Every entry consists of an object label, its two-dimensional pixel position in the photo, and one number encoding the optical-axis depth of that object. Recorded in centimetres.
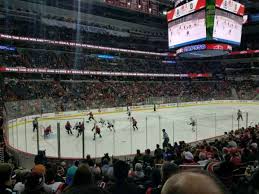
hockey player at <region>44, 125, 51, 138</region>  1161
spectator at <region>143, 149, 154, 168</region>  565
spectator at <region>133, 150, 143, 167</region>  589
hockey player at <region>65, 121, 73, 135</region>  1222
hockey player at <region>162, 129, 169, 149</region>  899
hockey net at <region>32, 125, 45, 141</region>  1156
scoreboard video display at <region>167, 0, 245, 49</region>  1817
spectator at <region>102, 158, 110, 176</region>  472
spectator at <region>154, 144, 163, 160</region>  584
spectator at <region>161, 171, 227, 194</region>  70
